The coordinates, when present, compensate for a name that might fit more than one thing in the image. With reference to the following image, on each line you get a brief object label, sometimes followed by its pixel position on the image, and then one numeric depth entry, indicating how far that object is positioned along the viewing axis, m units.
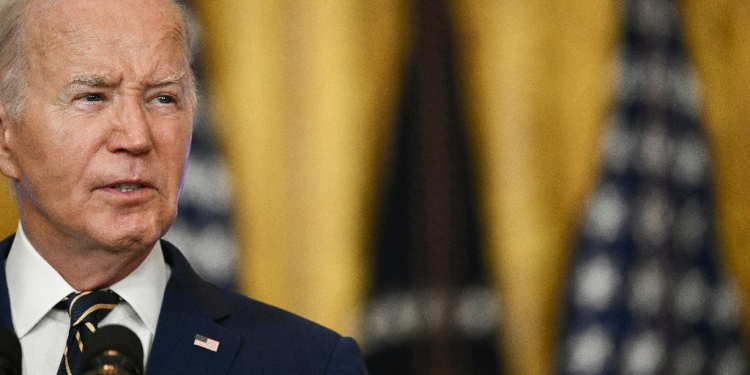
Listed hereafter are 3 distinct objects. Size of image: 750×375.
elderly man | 3.87
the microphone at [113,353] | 3.67
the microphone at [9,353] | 3.69
